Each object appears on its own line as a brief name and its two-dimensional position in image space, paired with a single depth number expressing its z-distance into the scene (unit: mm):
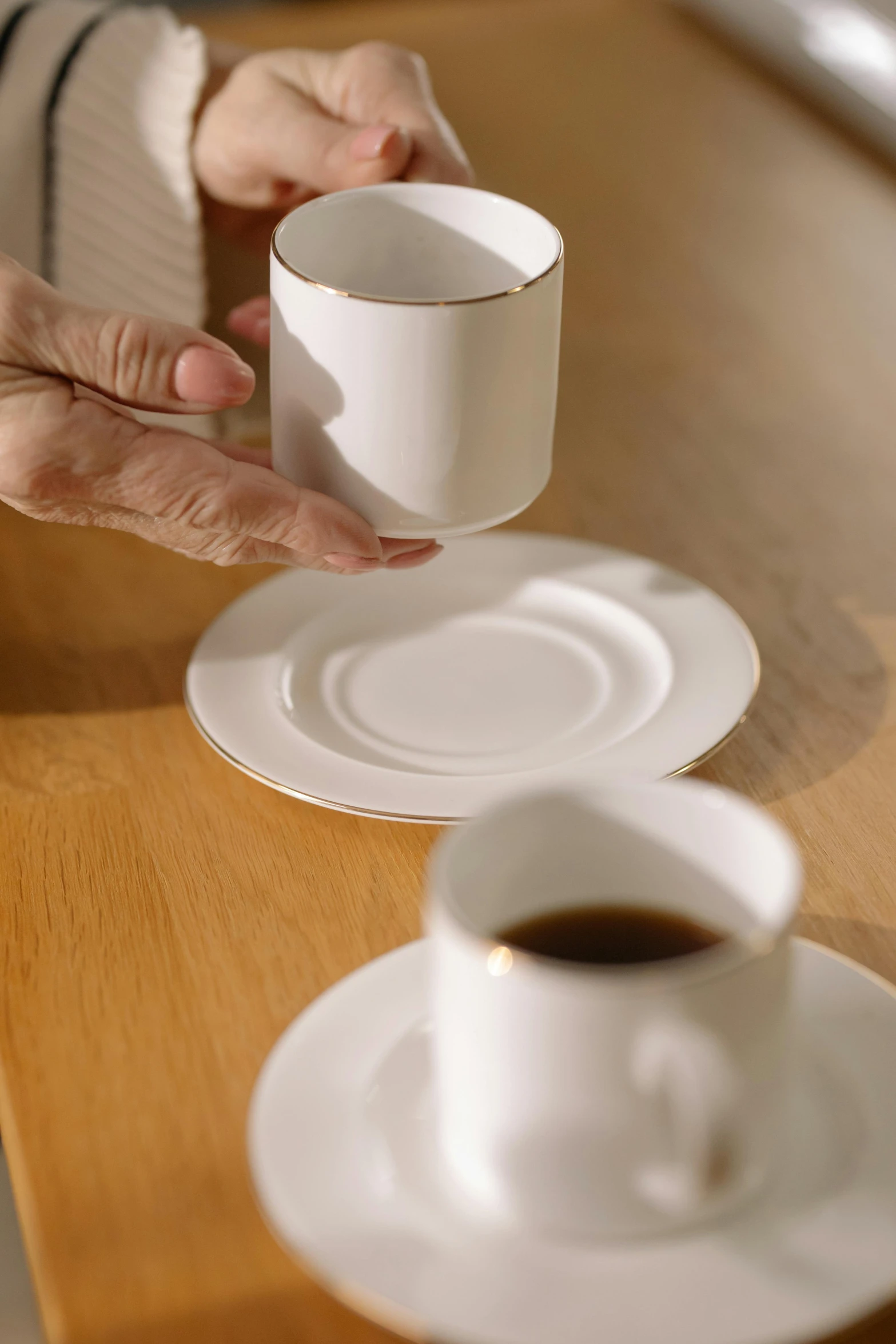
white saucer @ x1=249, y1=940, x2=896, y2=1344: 713
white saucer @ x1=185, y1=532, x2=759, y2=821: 853
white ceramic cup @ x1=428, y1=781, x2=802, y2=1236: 701
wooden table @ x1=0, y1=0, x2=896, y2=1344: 757
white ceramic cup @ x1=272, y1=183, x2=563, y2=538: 818
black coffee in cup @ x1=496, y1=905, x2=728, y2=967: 736
